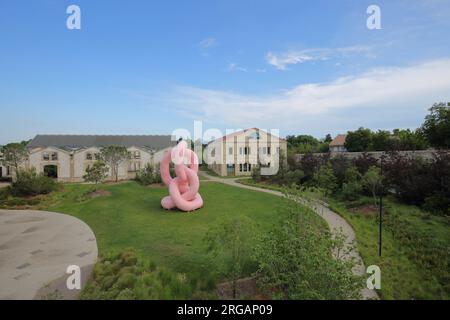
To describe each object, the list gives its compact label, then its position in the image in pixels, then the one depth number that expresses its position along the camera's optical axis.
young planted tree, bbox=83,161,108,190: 23.14
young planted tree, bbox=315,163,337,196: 18.66
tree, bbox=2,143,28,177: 30.45
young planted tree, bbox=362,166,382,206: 15.51
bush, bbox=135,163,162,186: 25.95
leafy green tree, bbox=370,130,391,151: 37.15
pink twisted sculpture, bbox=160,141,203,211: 15.35
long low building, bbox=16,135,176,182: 33.34
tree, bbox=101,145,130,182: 28.06
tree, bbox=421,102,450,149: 27.94
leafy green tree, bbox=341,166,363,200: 17.67
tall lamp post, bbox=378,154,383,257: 16.50
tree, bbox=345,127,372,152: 43.76
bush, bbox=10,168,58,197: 20.81
